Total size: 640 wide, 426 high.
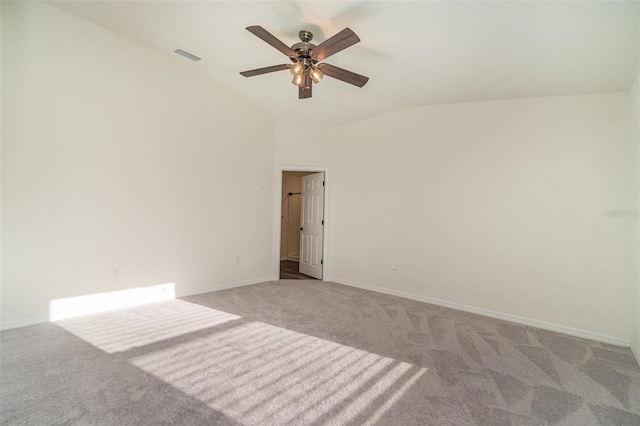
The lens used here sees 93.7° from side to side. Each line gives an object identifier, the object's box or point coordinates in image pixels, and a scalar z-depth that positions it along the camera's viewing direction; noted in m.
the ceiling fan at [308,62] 2.39
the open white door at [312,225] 5.62
